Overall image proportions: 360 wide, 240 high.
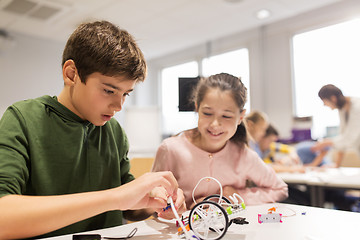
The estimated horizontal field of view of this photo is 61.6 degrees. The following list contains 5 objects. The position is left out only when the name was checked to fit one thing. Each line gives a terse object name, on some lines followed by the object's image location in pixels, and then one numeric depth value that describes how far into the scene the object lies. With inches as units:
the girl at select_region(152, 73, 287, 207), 39.5
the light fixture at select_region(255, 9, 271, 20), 164.6
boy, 25.5
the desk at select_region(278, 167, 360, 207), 76.6
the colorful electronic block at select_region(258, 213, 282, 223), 33.5
